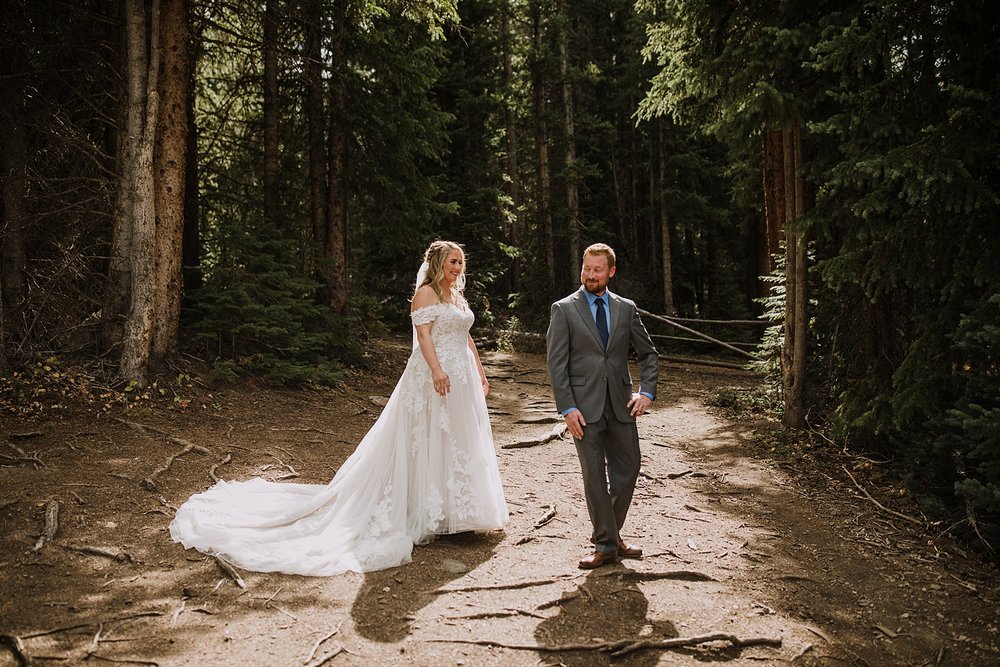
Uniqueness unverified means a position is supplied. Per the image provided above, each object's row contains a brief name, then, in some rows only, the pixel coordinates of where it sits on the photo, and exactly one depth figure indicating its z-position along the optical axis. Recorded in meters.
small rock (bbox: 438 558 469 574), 4.88
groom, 4.80
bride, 5.30
